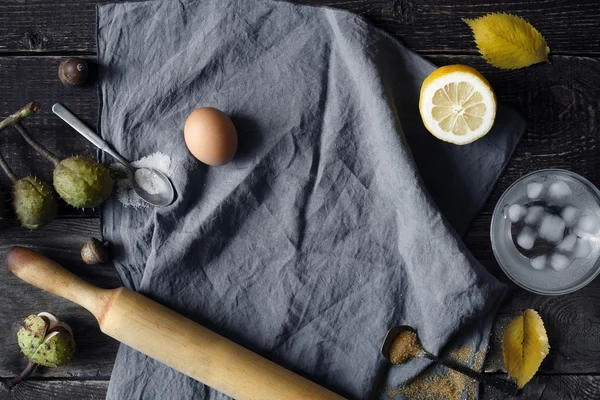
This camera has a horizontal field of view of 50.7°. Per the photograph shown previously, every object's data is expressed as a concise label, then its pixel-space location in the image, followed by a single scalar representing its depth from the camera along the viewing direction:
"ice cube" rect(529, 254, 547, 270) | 1.46
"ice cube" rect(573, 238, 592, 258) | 1.46
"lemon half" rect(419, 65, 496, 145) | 1.35
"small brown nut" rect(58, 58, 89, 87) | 1.38
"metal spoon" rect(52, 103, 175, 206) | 1.40
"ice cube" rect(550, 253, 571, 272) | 1.45
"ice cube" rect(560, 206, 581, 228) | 1.46
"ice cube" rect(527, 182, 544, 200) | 1.46
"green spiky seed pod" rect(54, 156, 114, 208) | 1.31
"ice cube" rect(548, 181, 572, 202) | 1.46
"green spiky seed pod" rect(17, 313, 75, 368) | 1.36
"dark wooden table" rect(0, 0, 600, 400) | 1.44
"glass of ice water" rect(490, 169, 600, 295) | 1.45
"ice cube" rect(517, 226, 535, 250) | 1.45
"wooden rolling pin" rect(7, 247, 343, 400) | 1.34
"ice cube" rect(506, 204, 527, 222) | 1.46
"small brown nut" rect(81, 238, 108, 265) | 1.40
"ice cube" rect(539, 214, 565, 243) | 1.46
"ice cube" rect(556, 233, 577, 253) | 1.46
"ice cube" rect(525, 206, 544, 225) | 1.46
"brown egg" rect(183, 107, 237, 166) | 1.33
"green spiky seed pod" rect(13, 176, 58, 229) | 1.33
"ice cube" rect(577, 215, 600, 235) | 1.46
